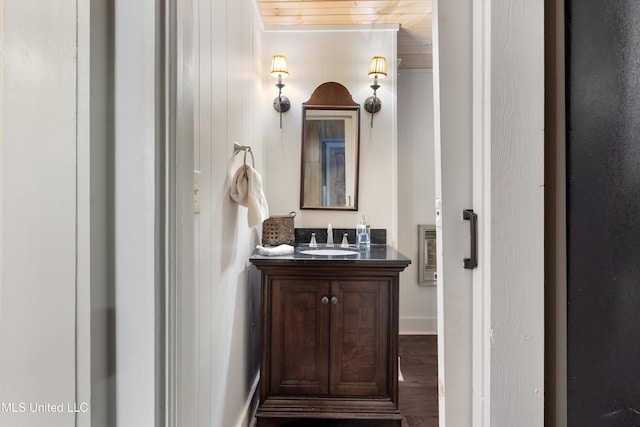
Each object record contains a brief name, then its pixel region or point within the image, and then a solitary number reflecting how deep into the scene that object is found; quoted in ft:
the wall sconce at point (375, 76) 7.64
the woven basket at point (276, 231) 6.78
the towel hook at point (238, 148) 5.11
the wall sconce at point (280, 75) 7.57
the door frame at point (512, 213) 1.96
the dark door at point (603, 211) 1.63
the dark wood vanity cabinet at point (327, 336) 5.44
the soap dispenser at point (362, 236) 7.38
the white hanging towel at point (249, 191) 4.96
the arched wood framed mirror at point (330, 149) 7.97
